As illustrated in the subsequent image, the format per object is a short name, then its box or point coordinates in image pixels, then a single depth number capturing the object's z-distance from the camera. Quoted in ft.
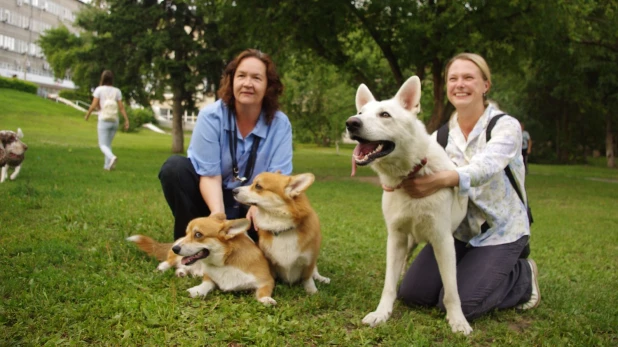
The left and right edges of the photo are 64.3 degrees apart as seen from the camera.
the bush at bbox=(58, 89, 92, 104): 124.67
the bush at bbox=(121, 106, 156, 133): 127.75
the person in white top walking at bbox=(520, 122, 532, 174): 50.07
